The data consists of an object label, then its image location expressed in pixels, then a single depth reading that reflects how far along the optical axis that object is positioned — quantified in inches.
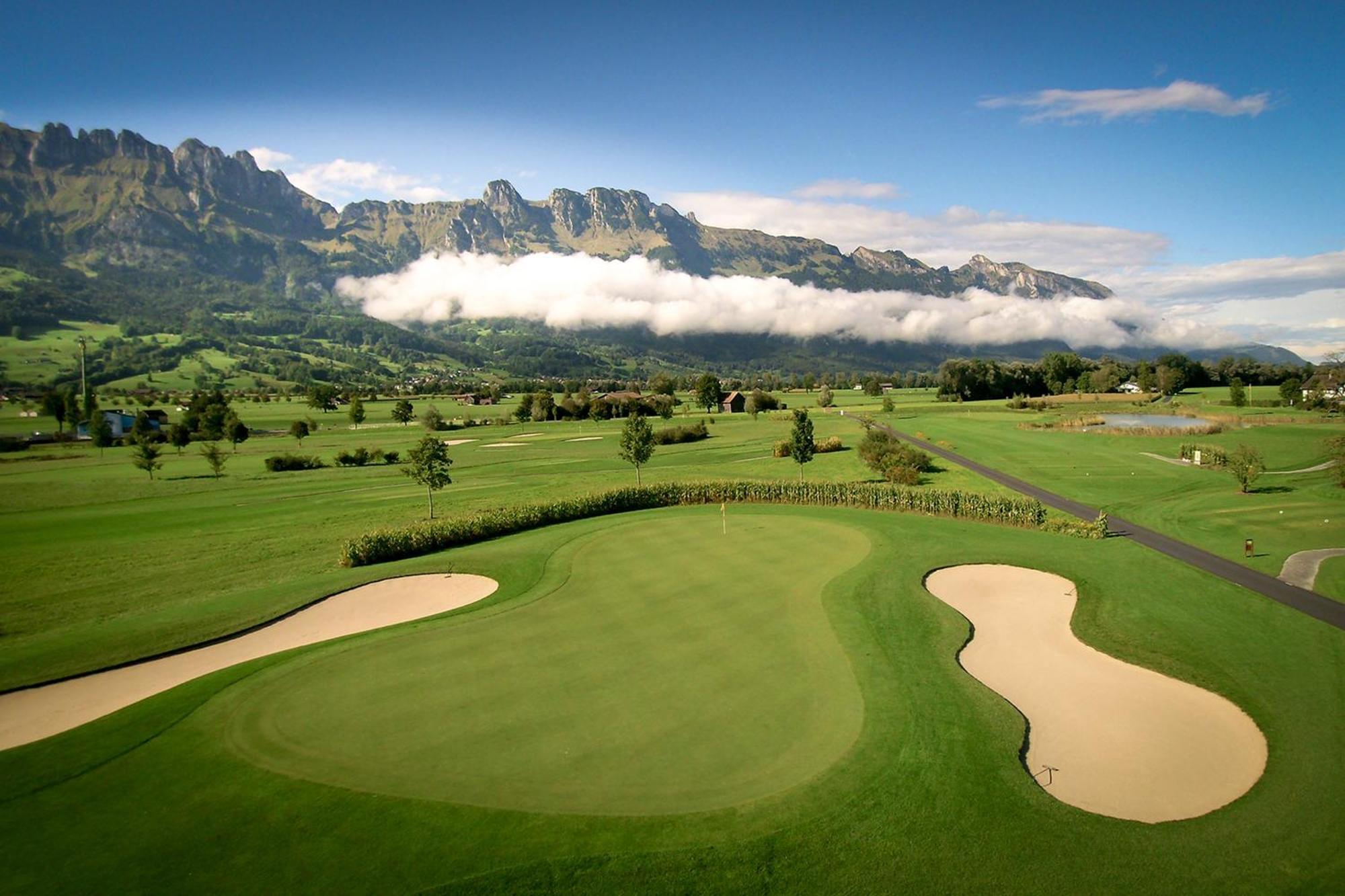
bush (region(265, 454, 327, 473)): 2952.8
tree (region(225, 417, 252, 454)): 3699.8
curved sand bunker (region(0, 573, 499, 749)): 767.7
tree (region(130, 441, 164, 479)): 2566.4
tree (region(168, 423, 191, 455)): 3587.6
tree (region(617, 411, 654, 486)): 2159.2
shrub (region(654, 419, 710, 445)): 3809.1
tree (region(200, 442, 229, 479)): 2669.8
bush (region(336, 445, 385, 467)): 3139.5
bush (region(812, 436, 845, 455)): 3149.6
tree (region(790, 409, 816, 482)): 2239.2
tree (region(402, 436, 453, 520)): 1712.6
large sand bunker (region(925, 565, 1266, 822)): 593.3
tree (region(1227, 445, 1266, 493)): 1914.4
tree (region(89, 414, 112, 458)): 3535.9
